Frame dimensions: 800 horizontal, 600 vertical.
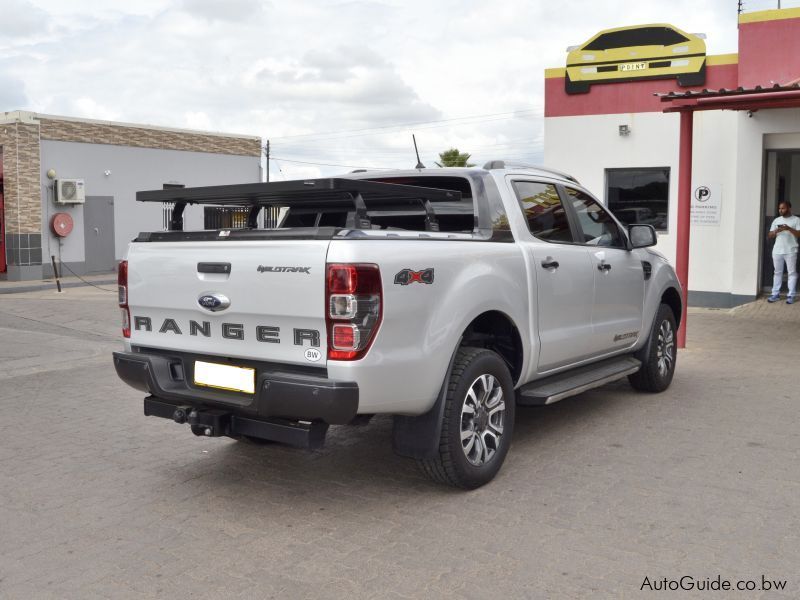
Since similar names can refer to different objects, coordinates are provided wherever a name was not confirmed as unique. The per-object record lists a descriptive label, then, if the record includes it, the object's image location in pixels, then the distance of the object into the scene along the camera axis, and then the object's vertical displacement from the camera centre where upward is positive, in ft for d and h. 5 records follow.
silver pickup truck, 13.14 -1.47
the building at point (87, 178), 71.00 +5.09
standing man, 44.47 -0.69
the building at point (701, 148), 44.16 +4.71
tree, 160.27 +14.57
